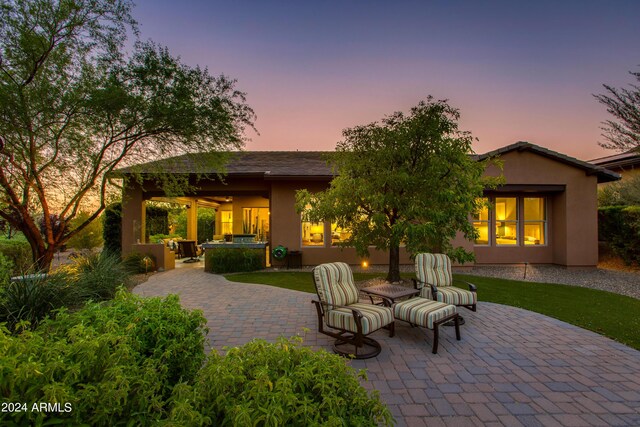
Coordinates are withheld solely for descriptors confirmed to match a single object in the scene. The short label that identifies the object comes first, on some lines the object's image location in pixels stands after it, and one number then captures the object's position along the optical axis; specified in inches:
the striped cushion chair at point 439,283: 211.6
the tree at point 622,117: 375.9
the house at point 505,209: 460.1
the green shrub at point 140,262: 420.9
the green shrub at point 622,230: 436.1
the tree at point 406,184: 282.5
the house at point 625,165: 550.6
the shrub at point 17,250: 375.5
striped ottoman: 168.6
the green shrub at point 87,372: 53.0
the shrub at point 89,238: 549.5
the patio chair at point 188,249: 555.8
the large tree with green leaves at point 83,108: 250.1
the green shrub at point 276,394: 51.1
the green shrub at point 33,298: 157.2
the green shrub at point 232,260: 432.5
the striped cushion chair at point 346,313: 159.5
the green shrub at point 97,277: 217.9
